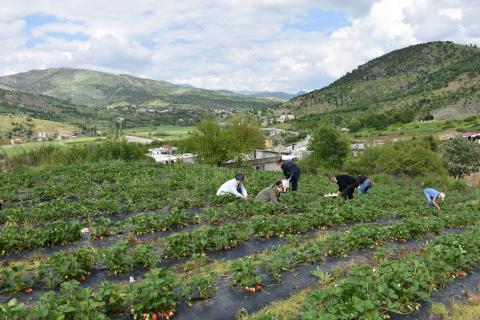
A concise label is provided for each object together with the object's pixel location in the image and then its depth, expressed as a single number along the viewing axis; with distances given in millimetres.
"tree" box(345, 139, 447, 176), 58438
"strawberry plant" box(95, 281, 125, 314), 5668
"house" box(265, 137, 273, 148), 124838
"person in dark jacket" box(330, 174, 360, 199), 16828
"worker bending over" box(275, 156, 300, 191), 17109
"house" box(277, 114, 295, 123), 181238
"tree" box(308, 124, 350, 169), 66625
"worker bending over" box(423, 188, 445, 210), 17186
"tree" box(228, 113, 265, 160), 69062
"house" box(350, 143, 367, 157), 88450
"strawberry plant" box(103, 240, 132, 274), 7707
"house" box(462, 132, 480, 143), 83300
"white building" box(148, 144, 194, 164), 68188
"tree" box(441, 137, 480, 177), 62406
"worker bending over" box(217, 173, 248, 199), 14297
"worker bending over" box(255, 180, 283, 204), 14250
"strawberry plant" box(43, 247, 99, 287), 7070
